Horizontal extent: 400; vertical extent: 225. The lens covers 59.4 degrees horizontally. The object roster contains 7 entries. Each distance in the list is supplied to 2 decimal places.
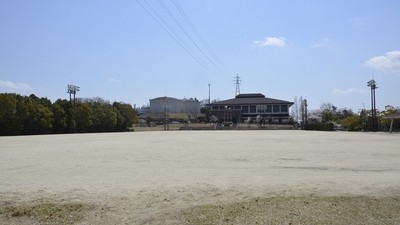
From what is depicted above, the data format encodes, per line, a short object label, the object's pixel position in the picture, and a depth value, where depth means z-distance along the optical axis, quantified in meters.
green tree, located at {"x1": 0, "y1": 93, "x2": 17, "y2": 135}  57.75
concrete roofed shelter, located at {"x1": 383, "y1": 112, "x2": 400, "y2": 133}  54.19
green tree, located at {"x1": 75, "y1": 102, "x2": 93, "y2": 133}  77.81
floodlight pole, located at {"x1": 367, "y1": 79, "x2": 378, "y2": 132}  68.19
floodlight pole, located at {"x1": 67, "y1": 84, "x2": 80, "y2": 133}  76.25
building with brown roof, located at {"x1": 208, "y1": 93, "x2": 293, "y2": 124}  126.56
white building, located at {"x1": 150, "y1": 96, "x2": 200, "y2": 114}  178.50
